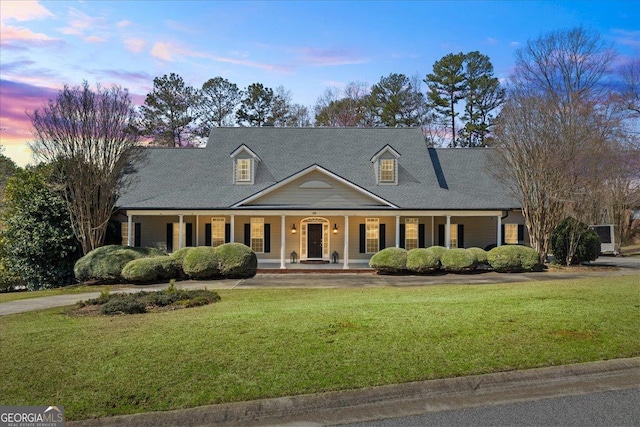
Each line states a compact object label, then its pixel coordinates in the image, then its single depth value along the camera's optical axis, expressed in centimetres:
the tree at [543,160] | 2236
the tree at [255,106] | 5250
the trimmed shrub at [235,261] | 1916
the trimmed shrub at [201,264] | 1900
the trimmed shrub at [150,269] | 1852
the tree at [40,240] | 2084
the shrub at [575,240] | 2248
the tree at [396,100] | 5006
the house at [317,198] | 2400
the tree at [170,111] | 5006
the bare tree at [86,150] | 2059
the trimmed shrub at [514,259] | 2127
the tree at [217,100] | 5212
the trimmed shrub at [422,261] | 2078
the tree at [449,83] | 4966
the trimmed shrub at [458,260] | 2098
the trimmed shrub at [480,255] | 2173
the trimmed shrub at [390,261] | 2103
